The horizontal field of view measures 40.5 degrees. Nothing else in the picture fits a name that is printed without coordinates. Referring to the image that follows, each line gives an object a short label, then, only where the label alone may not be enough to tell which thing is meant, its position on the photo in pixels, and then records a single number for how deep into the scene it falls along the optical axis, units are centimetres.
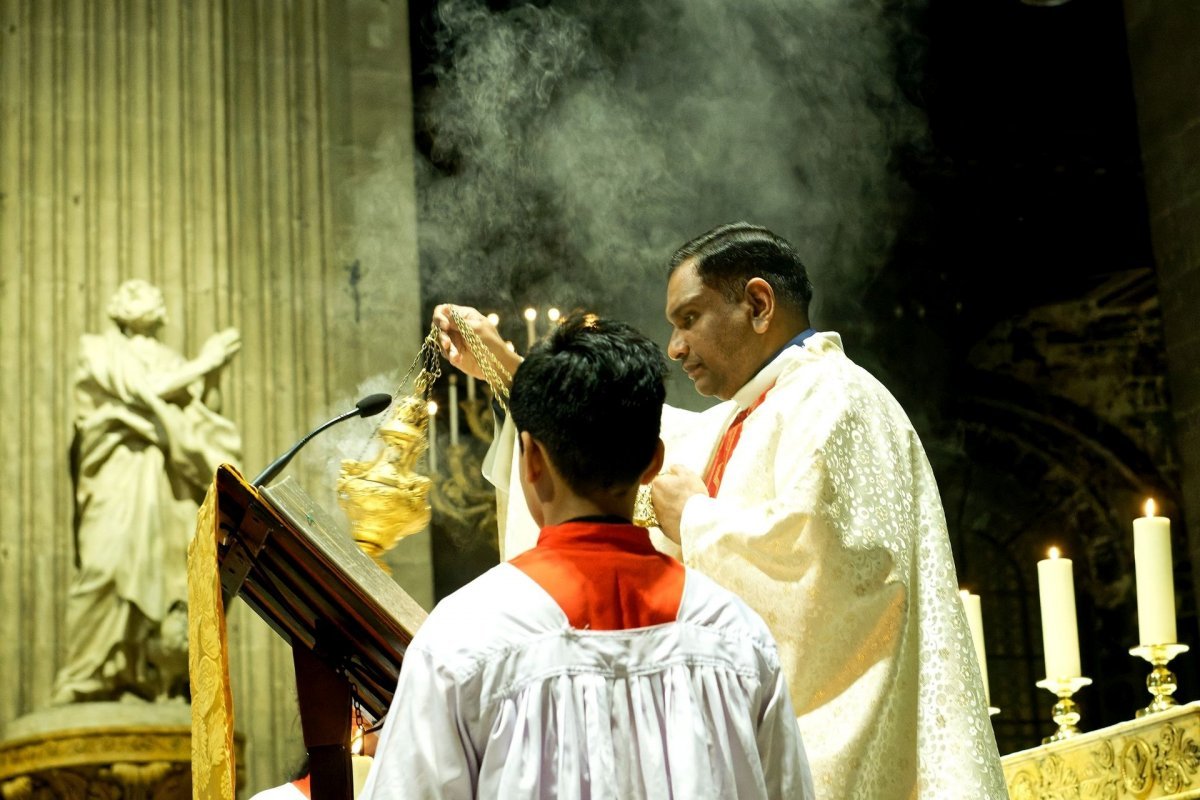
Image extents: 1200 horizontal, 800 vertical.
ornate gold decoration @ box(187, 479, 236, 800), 245
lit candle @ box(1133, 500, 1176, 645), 376
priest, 263
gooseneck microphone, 263
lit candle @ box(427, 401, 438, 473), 738
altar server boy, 169
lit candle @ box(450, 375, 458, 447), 733
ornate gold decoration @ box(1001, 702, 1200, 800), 330
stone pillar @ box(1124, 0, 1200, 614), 786
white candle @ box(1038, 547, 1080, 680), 397
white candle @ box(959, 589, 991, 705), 402
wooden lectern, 232
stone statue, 604
